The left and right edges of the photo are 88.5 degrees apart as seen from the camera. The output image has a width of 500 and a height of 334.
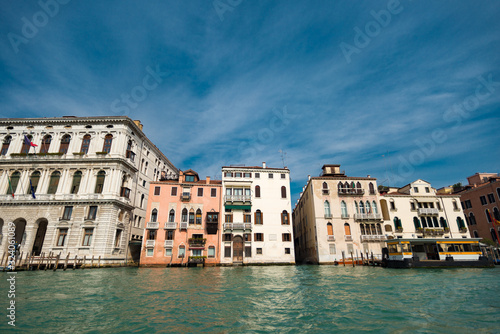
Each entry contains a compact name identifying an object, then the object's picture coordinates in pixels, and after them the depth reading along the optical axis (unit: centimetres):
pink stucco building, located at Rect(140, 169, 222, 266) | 3256
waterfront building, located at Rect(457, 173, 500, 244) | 3756
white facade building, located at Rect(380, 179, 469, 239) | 3569
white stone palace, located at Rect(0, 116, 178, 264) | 2955
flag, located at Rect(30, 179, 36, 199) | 2888
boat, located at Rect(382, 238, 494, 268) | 2675
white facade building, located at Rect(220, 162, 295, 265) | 3416
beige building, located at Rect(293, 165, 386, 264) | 3431
